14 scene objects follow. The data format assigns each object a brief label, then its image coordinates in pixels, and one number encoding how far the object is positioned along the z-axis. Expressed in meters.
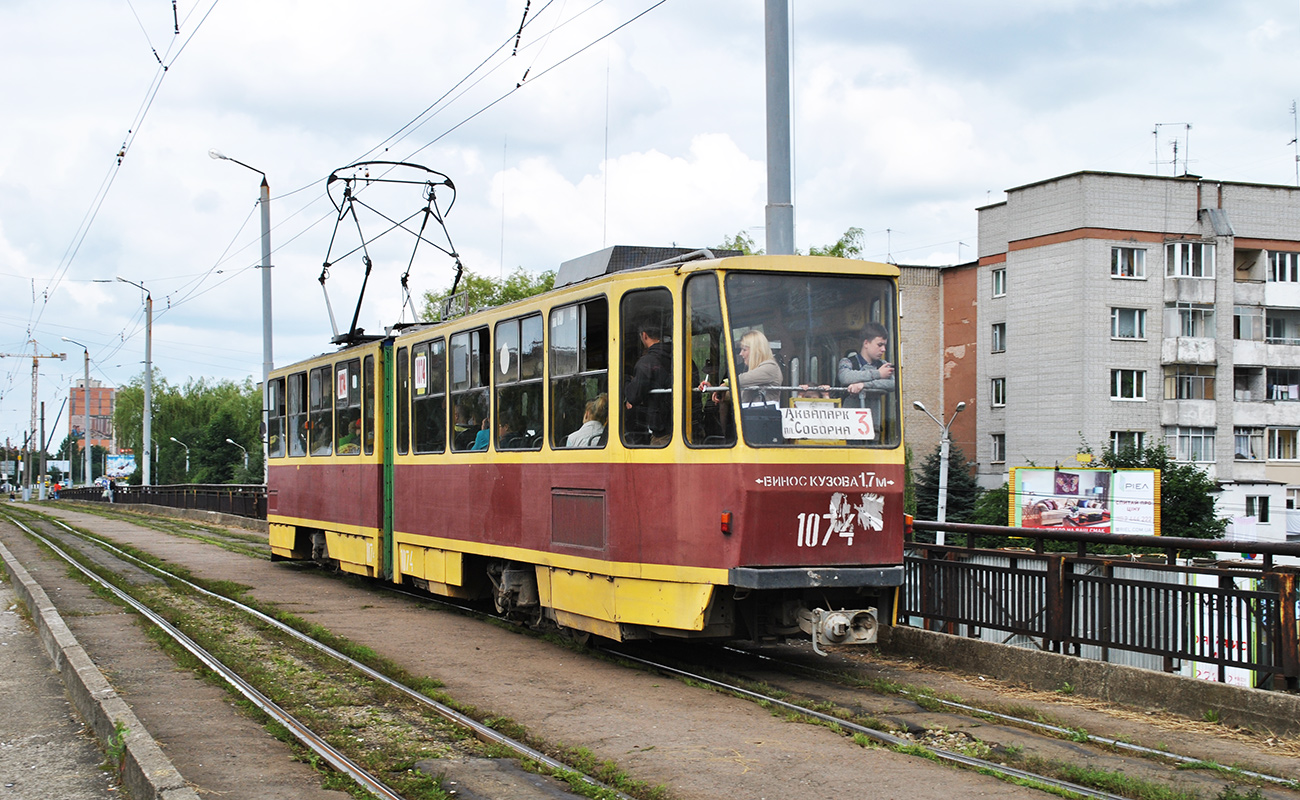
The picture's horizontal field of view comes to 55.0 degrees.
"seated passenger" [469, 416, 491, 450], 11.66
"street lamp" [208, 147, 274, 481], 27.70
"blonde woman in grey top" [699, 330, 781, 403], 8.68
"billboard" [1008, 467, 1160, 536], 42.16
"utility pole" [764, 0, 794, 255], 11.38
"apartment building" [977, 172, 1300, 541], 53.34
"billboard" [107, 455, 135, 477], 104.81
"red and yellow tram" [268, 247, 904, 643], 8.65
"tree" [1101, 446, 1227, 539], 47.44
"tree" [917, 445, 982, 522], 54.88
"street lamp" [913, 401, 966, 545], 39.16
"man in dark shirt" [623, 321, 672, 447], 8.94
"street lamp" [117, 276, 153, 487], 48.62
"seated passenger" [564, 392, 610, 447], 9.54
